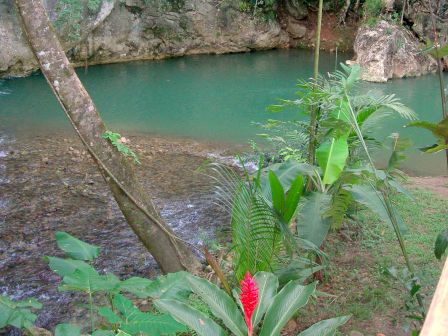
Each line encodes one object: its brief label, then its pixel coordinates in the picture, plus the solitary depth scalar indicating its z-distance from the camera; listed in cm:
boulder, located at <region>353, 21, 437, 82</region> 1124
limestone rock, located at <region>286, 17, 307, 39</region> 1501
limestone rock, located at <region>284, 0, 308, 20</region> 1498
